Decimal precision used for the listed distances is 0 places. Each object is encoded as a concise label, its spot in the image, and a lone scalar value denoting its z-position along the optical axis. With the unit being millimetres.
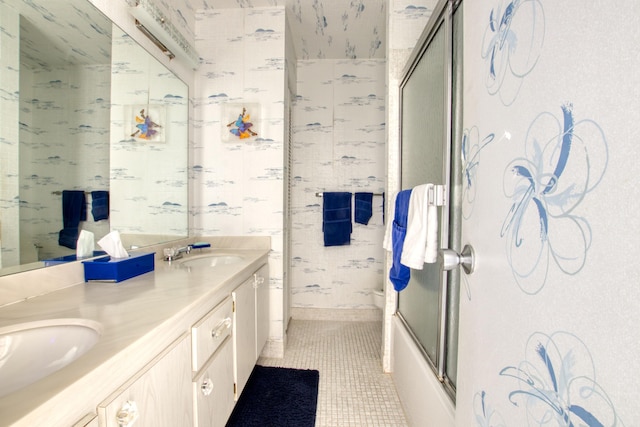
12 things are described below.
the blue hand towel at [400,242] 1300
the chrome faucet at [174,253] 1521
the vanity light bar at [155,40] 1425
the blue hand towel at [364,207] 2670
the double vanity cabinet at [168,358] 502
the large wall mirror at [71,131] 813
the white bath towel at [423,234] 1059
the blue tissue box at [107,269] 1028
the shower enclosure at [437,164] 994
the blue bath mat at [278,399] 1402
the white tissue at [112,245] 1106
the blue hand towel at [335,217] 2664
